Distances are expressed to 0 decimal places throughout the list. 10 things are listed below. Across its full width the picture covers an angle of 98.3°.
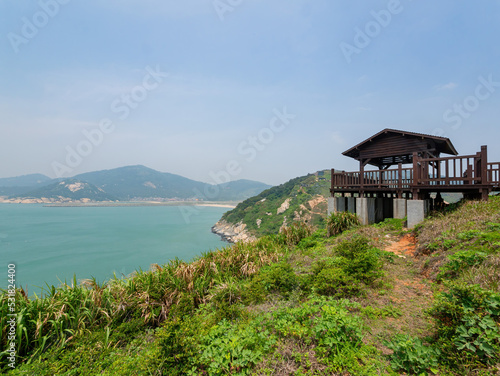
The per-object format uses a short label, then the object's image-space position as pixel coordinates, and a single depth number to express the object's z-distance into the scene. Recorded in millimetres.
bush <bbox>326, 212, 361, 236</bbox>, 9984
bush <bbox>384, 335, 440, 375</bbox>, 2312
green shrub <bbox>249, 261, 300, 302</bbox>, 4588
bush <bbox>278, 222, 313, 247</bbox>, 9281
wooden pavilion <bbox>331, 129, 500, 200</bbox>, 8207
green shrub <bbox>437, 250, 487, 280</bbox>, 3926
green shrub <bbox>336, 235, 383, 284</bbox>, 4582
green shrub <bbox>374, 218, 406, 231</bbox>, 9164
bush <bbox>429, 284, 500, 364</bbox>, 2164
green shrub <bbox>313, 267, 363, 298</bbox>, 4184
